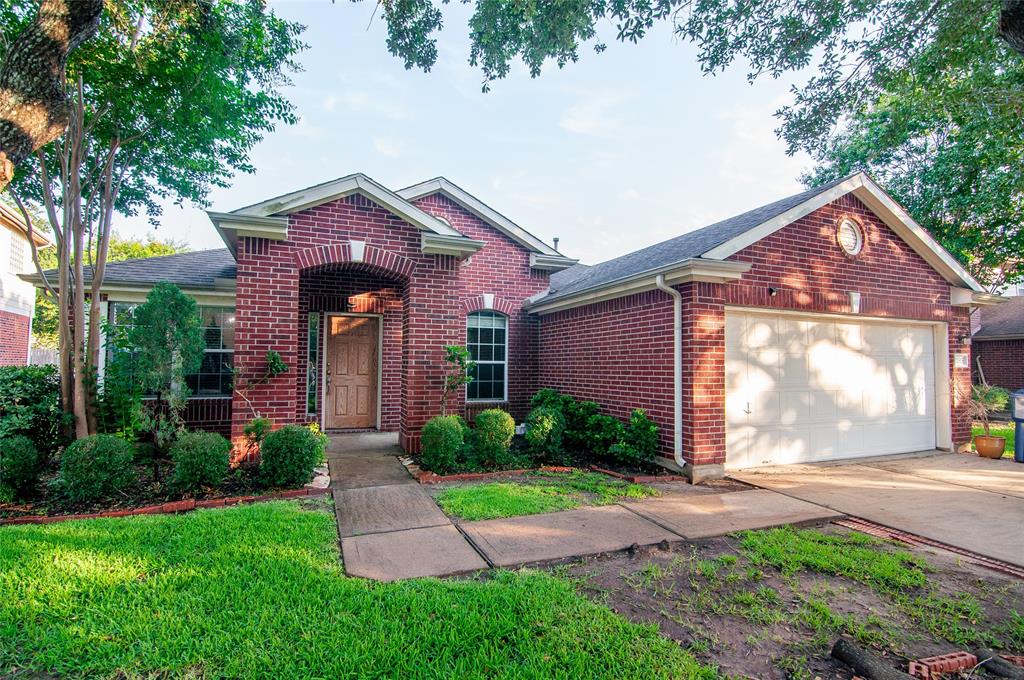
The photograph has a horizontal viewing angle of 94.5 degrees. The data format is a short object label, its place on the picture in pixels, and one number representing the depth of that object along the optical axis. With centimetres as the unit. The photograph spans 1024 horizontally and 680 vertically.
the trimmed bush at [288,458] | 571
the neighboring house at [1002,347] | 1670
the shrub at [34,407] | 571
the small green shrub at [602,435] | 750
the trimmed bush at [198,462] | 532
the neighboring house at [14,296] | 1447
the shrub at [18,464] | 495
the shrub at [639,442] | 701
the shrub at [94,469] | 493
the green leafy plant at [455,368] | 765
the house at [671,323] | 665
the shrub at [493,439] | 704
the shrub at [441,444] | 661
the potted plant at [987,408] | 834
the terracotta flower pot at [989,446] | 830
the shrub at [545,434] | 758
